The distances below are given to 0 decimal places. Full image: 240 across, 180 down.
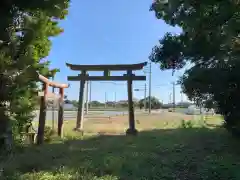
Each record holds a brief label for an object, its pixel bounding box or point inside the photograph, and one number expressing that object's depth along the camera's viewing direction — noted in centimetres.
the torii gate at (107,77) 660
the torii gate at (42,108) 467
